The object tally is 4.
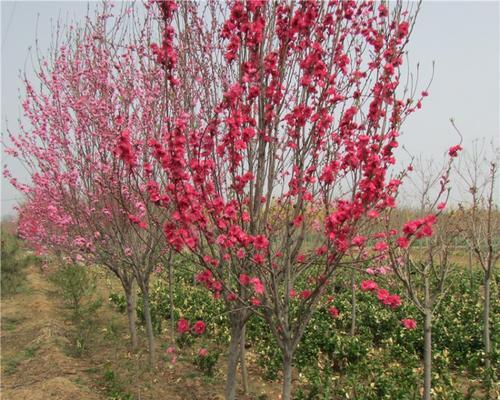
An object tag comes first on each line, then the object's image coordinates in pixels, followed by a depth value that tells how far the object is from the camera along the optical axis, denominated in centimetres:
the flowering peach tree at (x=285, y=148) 257
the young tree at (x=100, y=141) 519
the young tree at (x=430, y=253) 250
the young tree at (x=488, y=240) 561
